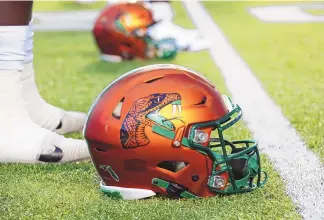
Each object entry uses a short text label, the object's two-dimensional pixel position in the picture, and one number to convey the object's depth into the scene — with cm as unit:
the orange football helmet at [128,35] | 894
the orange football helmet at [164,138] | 381
